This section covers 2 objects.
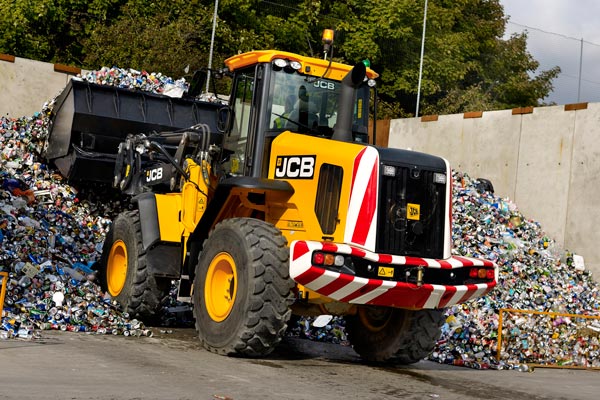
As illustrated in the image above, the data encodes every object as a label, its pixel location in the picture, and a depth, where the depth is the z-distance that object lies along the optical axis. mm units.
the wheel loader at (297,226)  7883
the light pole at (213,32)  19247
